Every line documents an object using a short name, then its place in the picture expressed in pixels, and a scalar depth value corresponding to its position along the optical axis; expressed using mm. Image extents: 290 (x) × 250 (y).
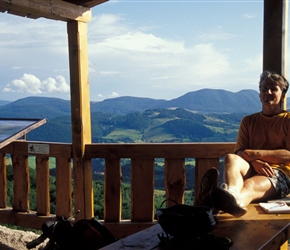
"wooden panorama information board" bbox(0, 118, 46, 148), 4188
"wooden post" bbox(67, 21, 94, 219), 4449
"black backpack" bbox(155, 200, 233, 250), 2275
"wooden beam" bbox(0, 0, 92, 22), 3793
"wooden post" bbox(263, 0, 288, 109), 3740
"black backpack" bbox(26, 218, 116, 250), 2871
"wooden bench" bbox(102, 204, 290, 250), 2279
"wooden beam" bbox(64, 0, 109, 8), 4393
